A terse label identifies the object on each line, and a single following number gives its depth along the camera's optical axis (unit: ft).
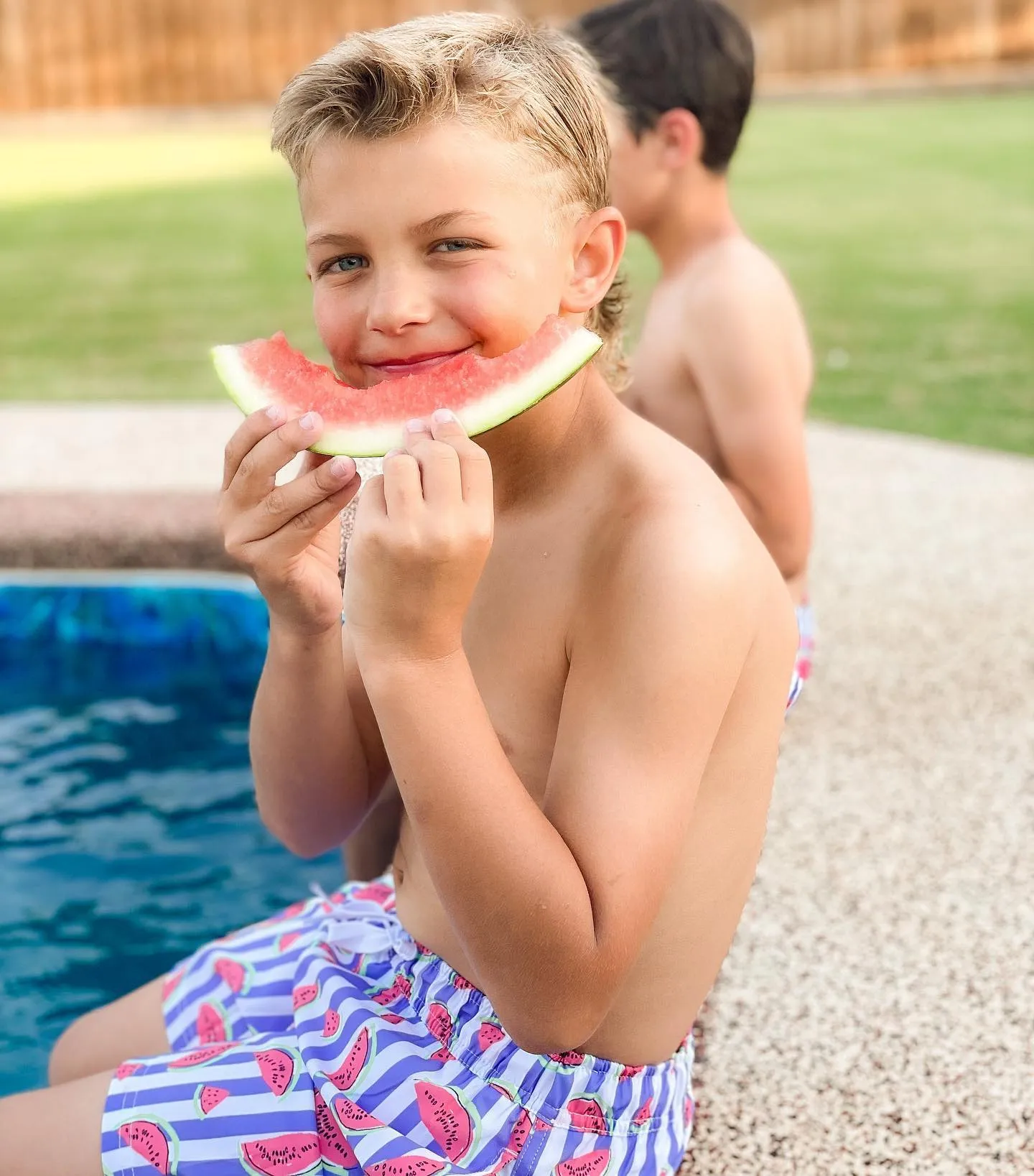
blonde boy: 5.16
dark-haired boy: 10.84
